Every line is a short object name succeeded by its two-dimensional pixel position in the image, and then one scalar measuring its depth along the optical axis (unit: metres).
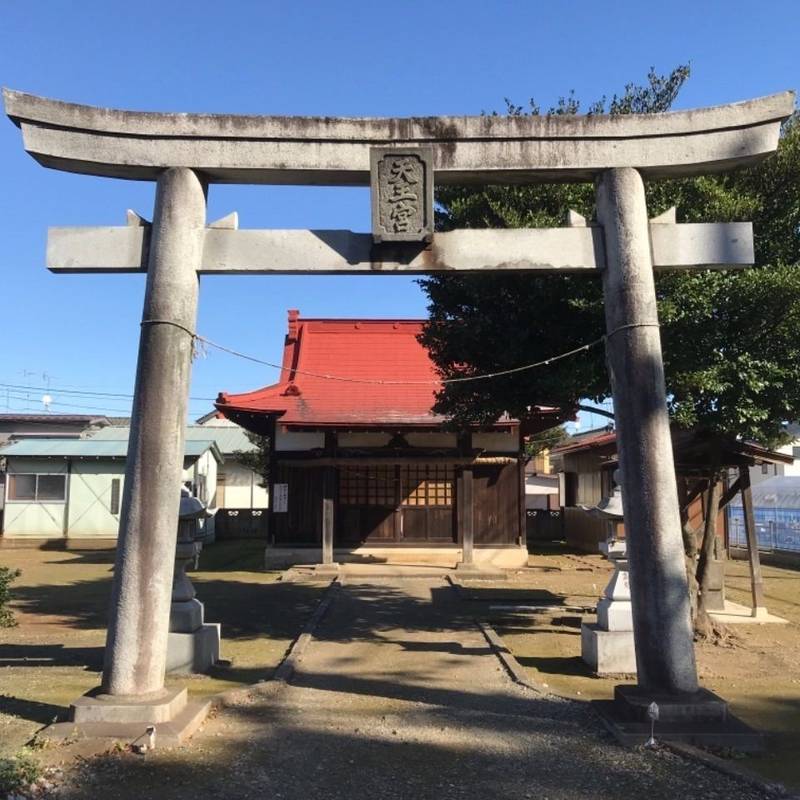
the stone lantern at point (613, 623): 8.03
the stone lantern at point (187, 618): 7.87
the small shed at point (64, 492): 25.58
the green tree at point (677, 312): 7.85
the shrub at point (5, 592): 8.98
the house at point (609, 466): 10.95
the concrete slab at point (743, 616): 11.45
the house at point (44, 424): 41.00
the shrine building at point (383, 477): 18.16
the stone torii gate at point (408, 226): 6.04
